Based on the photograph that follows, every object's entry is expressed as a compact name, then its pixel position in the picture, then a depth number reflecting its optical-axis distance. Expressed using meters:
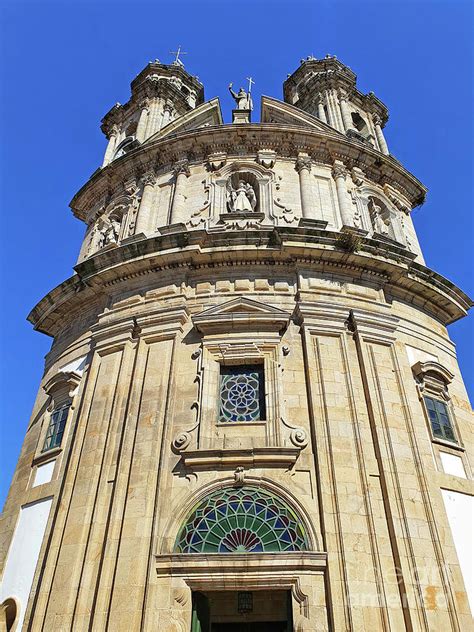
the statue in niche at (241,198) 16.23
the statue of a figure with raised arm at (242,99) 22.33
